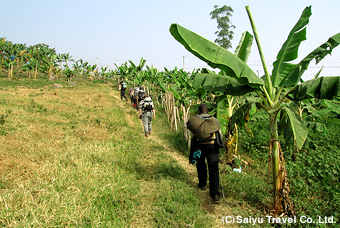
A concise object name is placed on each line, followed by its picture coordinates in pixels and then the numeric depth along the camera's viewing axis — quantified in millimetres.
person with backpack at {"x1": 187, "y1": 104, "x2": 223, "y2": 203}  4977
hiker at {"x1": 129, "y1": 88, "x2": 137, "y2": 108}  16875
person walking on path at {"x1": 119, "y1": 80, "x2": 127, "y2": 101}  17989
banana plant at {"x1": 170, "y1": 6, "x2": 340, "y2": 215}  4301
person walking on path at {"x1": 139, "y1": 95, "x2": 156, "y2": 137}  9505
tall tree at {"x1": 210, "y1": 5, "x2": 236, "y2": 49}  30830
